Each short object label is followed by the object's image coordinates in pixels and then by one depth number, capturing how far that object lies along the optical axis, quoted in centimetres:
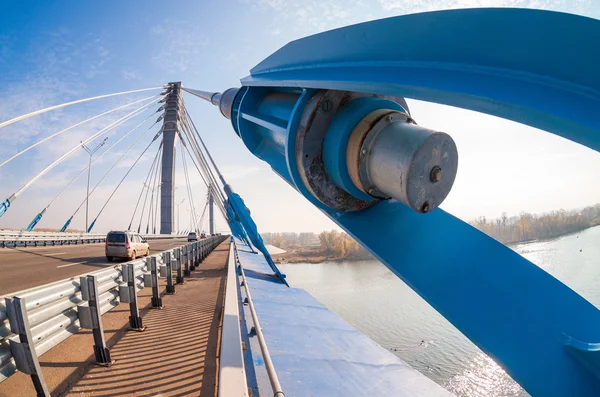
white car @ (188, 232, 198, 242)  4043
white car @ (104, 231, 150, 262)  1349
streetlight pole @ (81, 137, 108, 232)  2984
